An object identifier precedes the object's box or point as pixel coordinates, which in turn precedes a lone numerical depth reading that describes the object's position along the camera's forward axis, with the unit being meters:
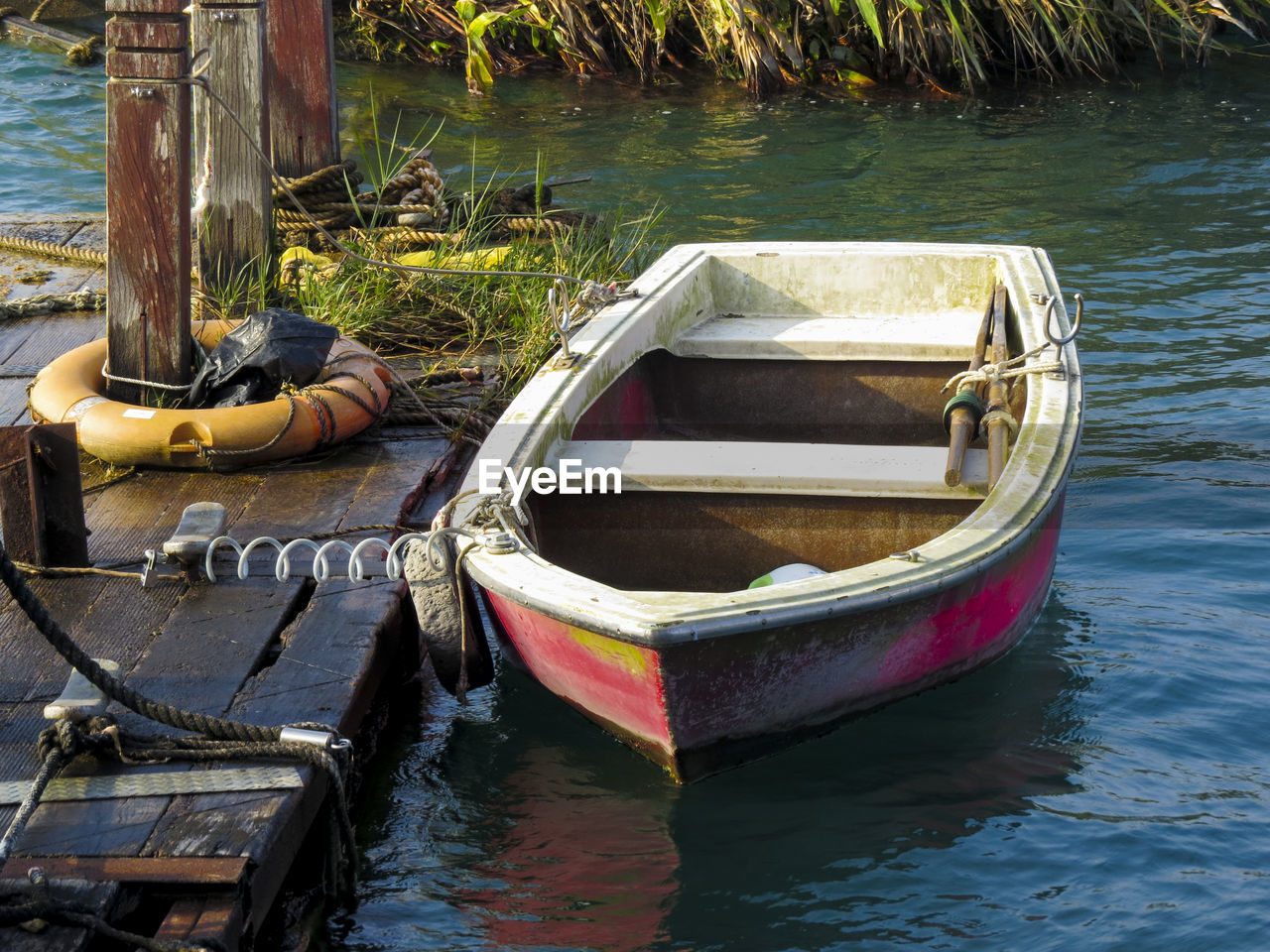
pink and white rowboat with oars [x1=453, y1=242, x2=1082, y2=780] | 3.22
